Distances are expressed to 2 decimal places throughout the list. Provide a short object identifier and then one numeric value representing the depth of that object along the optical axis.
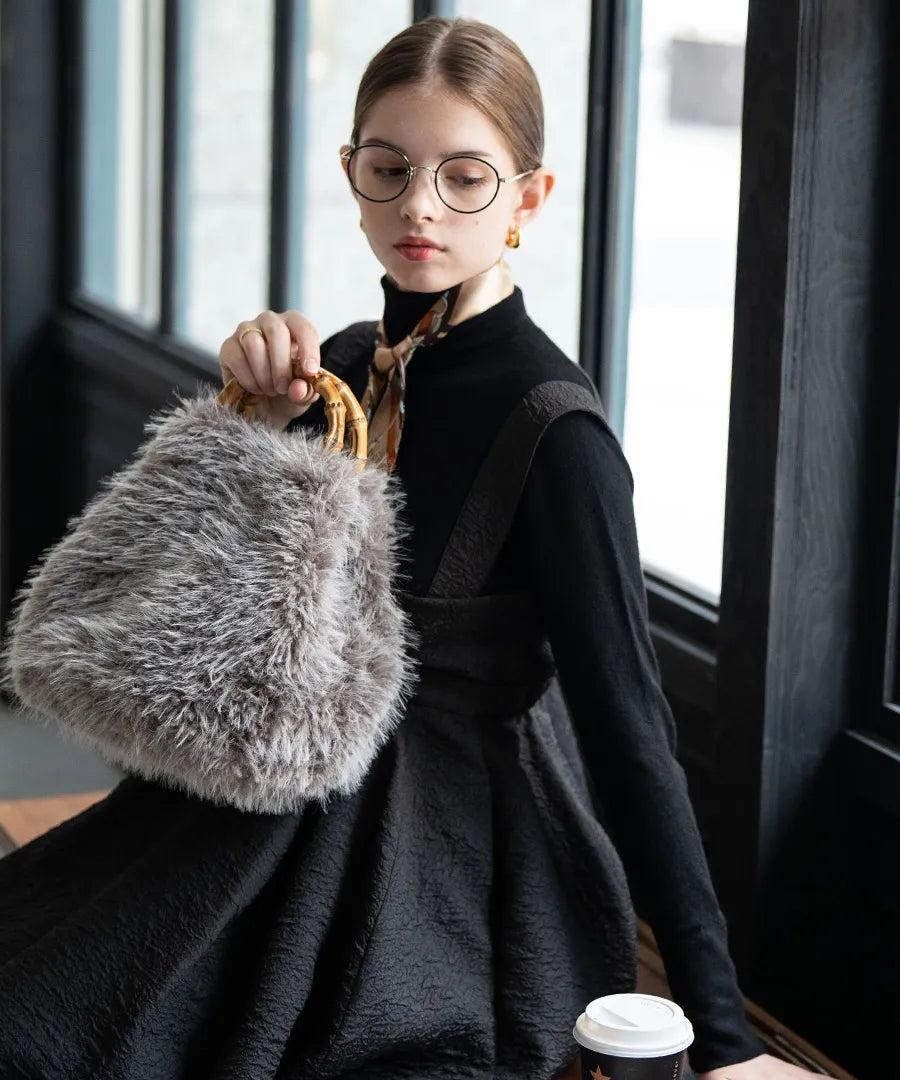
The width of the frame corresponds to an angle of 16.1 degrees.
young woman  2.73
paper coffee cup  2.52
